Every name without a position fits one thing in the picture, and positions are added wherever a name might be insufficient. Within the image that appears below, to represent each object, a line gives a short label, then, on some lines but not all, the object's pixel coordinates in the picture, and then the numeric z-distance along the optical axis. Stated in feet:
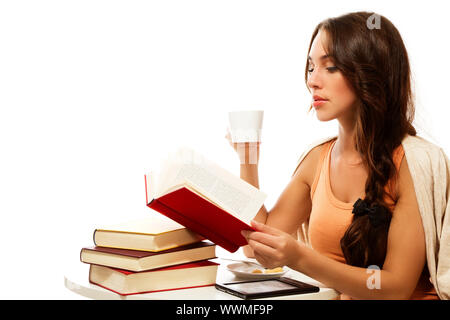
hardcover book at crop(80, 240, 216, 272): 6.91
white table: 6.91
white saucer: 7.39
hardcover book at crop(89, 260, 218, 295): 6.92
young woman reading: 7.35
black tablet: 6.93
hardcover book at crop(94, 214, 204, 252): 6.99
